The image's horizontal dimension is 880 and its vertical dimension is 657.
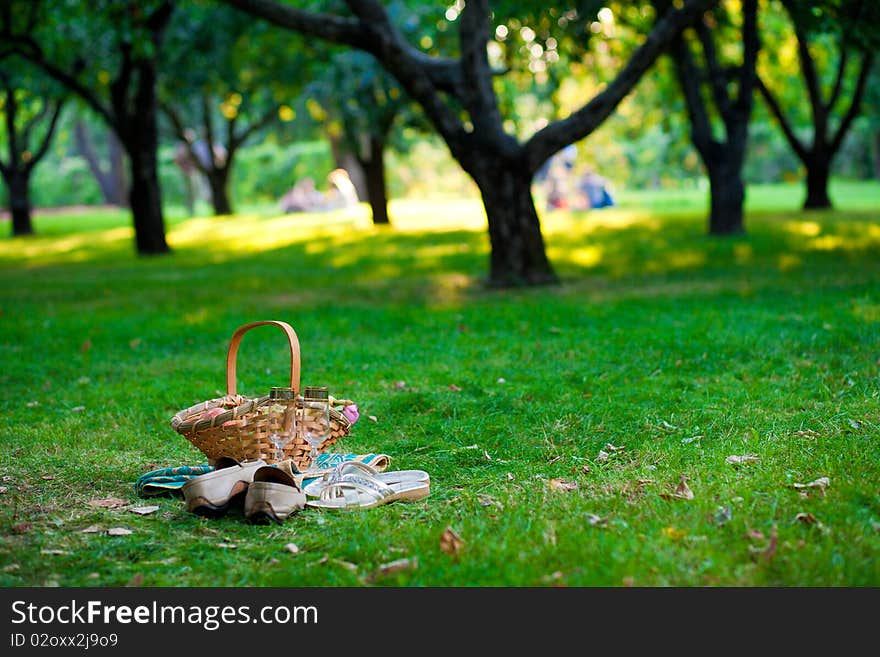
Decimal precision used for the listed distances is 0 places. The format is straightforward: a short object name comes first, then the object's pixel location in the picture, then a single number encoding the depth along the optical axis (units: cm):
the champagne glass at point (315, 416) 520
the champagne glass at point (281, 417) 509
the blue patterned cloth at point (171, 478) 507
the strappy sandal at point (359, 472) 500
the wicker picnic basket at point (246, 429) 500
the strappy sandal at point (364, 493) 481
